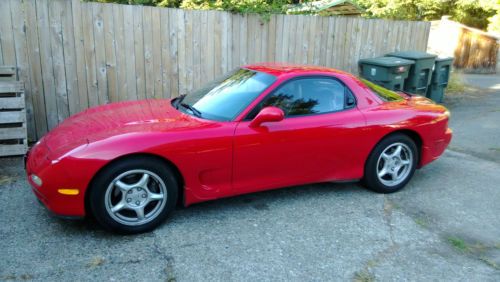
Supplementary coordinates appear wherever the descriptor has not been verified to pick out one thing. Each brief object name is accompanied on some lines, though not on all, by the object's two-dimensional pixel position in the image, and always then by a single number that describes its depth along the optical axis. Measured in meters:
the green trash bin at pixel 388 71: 8.18
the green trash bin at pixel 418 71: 8.63
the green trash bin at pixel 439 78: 9.21
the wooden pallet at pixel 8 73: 5.22
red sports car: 3.28
